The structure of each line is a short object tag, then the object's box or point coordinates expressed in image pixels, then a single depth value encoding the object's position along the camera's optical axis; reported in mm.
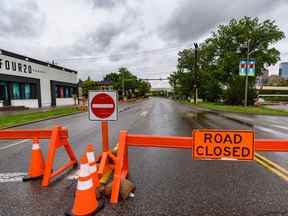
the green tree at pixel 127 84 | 70219
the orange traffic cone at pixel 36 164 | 4008
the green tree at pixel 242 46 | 35125
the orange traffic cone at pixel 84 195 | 2739
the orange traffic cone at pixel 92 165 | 3318
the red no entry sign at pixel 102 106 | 3822
